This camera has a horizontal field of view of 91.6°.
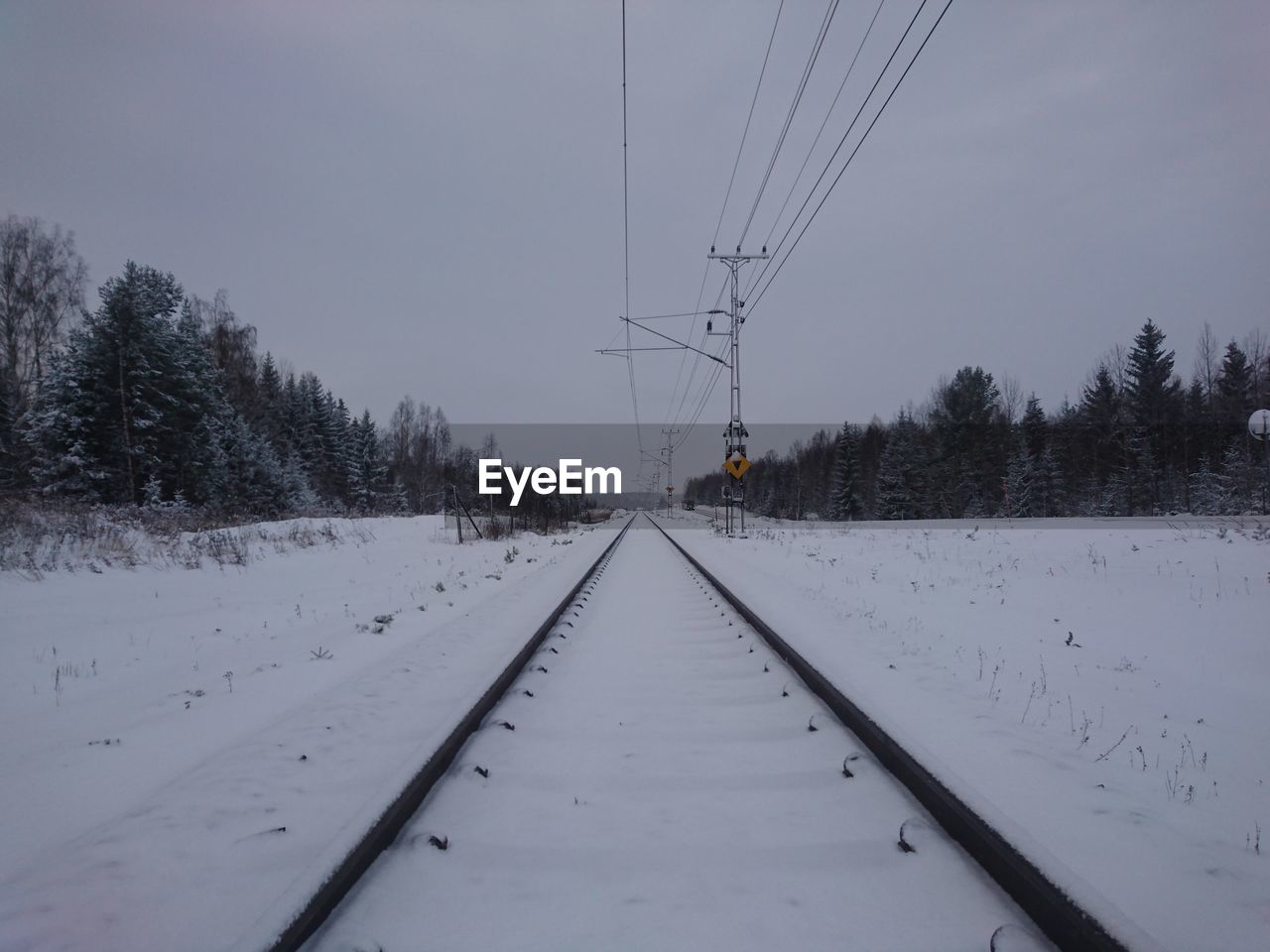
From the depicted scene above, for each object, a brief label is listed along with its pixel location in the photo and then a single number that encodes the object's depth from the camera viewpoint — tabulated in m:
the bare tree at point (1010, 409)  58.74
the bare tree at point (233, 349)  45.72
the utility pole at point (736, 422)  22.22
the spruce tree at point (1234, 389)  43.38
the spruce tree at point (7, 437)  30.41
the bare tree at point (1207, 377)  48.34
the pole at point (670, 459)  69.55
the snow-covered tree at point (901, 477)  49.91
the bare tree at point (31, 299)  31.91
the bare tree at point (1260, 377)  42.16
